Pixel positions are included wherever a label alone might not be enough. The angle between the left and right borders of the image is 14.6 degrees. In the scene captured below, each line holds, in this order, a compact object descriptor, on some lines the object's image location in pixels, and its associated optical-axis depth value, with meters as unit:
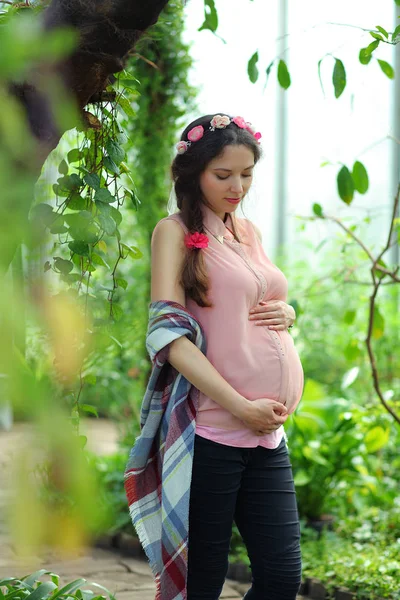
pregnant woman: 3.69
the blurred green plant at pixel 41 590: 3.78
